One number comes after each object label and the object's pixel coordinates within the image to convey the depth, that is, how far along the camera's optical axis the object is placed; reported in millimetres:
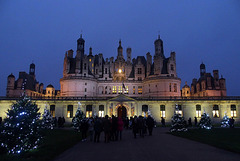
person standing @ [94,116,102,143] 15688
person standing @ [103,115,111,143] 15148
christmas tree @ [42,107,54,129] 30409
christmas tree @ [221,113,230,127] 35000
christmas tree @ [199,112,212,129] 28391
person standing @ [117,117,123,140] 16422
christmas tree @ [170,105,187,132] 24608
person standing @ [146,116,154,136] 20016
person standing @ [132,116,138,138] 17930
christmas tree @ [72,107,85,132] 26528
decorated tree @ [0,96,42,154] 10391
